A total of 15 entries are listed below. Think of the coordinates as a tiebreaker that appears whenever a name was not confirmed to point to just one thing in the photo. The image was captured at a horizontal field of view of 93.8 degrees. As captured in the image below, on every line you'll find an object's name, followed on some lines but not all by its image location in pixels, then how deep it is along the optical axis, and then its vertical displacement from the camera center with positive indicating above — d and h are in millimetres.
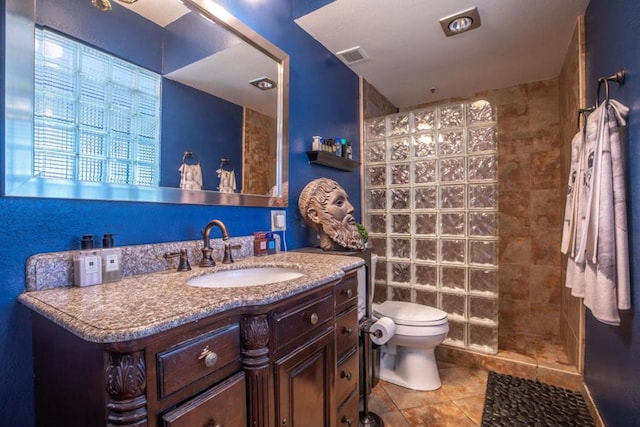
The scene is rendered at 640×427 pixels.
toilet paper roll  1611 -633
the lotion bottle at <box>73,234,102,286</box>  855 -151
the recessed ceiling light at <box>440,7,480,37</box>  1742 +1165
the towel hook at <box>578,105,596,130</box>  1459 +513
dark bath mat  1555 -1081
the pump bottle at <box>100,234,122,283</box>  900 -144
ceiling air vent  2146 +1178
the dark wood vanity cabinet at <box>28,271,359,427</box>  558 -367
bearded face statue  1694 -13
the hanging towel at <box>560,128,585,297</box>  1395 -20
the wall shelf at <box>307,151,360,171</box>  1908 +368
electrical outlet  1656 -40
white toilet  1808 -819
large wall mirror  846 +399
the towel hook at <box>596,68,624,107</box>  1173 +542
